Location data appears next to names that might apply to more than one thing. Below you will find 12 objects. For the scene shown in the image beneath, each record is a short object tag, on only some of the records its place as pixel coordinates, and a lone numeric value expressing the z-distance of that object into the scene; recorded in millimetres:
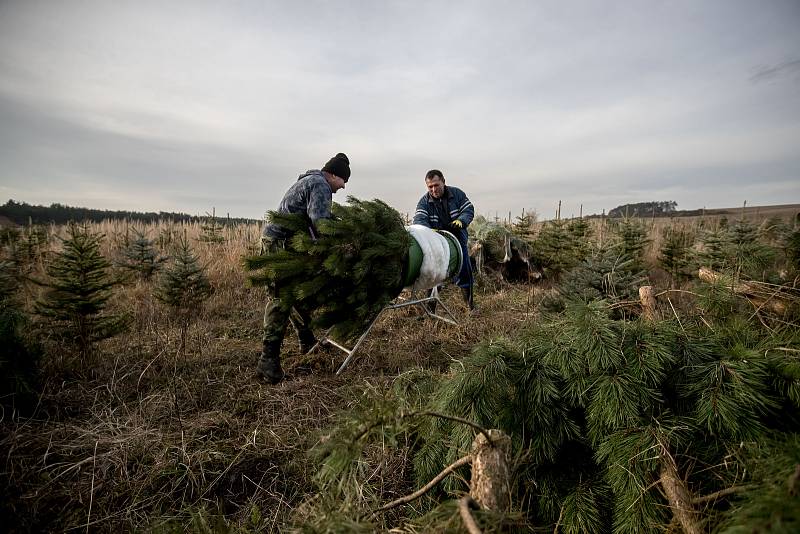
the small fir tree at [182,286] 5723
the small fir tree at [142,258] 7832
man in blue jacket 5926
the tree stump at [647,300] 2241
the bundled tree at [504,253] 8359
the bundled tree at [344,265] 2836
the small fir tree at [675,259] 8352
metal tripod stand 3395
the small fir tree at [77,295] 3369
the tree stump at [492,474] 991
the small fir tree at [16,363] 2494
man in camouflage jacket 3365
